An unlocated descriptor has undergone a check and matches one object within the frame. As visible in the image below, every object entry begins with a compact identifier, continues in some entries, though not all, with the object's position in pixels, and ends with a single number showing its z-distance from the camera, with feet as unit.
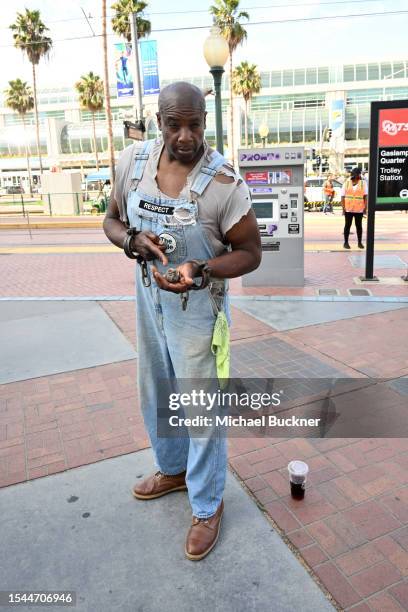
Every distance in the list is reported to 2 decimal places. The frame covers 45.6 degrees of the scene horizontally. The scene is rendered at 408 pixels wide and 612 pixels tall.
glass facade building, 168.39
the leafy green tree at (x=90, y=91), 136.15
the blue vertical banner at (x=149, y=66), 62.18
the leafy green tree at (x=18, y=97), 153.68
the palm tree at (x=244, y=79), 146.82
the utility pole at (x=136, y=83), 60.50
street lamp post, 27.14
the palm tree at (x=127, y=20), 82.43
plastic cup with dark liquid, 8.25
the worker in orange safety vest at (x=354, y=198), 34.76
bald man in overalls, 6.39
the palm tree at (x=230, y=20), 106.73
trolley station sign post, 22.15
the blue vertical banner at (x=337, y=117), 135.03
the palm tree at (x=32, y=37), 106.93
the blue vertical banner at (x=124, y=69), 62.75
